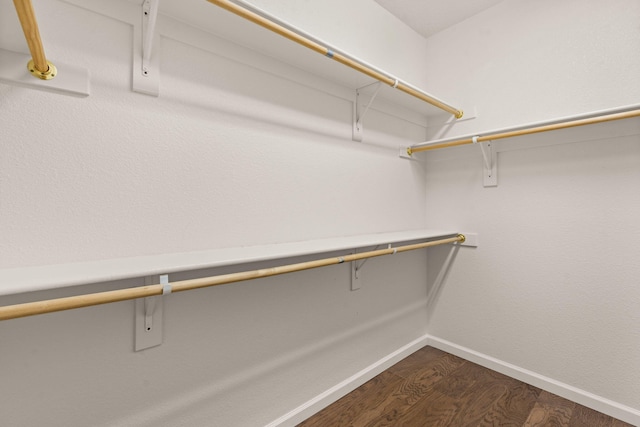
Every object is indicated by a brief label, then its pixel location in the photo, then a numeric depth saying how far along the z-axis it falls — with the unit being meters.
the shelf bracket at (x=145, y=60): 0.90
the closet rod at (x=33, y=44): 0.53
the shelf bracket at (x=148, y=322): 0.91
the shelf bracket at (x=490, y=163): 1.71
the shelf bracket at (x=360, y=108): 1.52
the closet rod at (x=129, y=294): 0.57
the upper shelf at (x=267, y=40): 0.91
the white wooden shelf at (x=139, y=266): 0.60
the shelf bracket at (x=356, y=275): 1.53
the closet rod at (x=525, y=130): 1.19
